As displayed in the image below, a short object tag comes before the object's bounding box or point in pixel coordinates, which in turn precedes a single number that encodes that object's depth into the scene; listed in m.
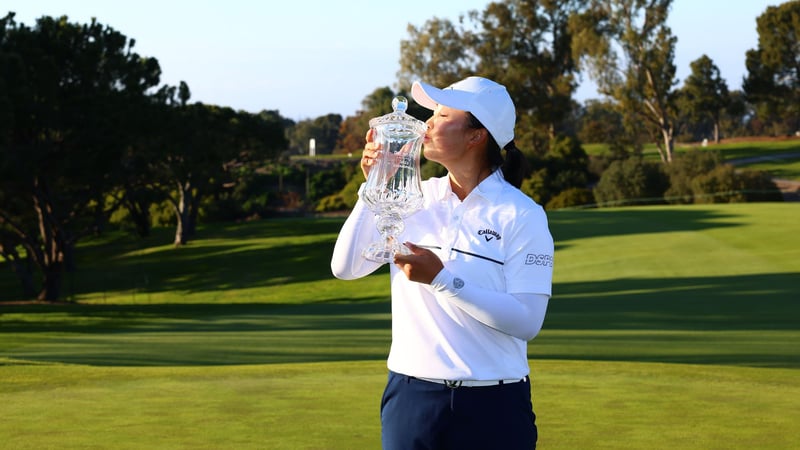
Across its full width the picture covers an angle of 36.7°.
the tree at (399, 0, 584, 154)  84.12
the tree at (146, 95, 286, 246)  49.06
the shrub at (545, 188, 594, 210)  61.78
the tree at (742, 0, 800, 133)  91.12
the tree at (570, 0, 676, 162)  75.62
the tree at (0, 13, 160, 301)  38.62
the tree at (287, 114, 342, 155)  138.50
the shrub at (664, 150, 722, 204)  58.09
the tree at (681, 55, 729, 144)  92.56
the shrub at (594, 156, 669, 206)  59.62
